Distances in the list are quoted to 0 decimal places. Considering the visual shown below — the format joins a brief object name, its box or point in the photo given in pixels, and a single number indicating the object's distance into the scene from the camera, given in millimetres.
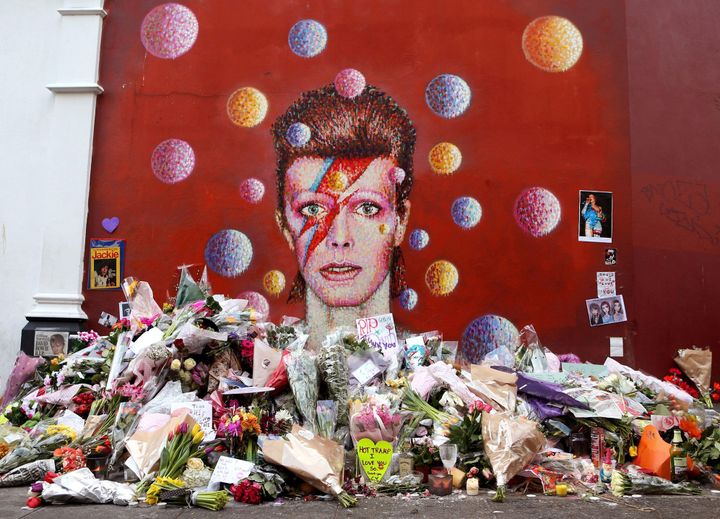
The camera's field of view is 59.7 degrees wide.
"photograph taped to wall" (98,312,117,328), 7168
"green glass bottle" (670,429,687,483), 4664
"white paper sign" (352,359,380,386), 5508
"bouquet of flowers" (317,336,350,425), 5086
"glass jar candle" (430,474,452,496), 4363
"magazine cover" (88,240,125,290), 7309
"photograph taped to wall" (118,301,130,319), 7184
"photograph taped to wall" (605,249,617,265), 7227
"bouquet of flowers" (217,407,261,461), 4543
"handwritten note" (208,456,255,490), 4277
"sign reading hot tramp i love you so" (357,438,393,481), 4496
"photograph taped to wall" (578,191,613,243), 7258
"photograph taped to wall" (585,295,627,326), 7160
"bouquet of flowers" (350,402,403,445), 4695
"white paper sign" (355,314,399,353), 6773
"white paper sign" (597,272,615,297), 7184
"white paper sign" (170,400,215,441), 4828
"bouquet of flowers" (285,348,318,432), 4914
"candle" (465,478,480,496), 4352
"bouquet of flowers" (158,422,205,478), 4316
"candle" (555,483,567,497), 4367
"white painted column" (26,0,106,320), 7219
